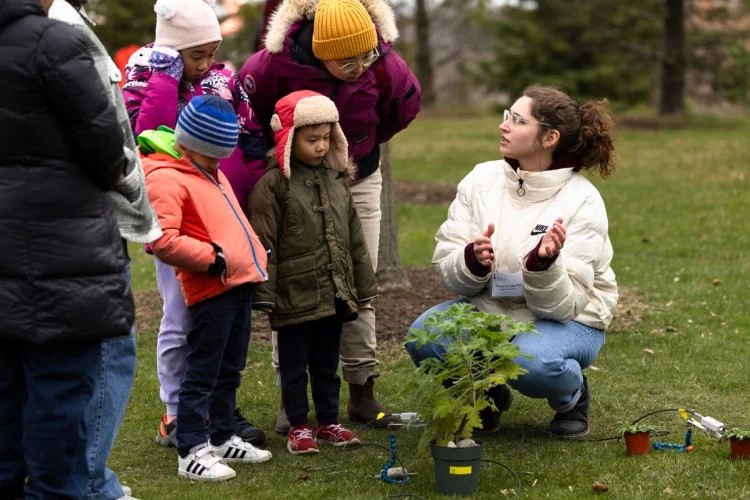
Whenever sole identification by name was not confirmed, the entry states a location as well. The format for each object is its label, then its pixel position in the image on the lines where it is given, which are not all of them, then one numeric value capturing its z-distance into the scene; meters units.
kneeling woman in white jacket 5.03
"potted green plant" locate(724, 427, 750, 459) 4.82
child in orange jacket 4.64
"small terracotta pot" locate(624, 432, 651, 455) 4.95
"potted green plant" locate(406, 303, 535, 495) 4.43
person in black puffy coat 3.57
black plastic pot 4.45
